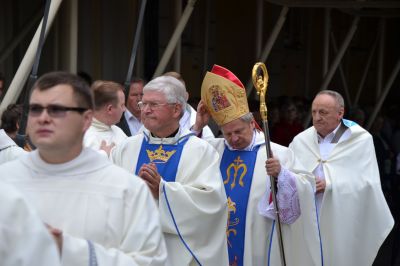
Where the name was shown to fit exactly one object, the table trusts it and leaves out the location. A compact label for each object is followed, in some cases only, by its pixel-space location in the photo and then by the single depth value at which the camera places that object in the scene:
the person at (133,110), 14.41
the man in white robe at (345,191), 14.46
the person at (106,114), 11.95
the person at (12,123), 11.56
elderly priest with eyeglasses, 9.80
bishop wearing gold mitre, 11.77
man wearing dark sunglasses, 6.52
